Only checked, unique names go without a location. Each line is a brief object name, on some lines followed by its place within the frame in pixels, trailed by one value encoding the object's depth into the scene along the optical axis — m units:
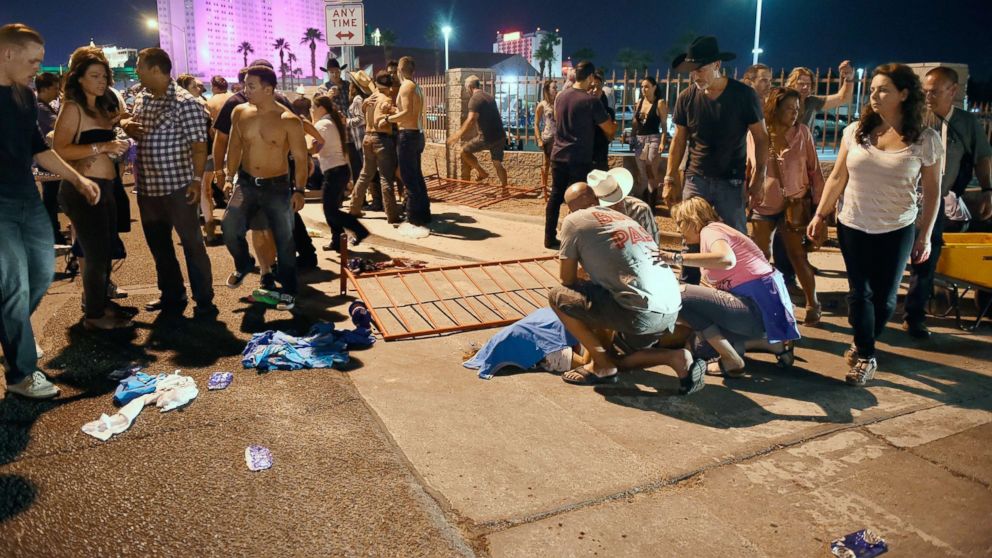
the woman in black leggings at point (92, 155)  5.47
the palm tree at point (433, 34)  164.75
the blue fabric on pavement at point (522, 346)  5.11
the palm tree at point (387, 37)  133.38
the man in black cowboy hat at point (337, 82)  12.30
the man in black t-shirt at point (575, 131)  8.44
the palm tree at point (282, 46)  151.12
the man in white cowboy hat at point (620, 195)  4.74
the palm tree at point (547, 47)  139.88
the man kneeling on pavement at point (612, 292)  4.45
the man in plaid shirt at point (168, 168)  5.96
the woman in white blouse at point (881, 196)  4.68
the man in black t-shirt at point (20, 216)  4.39
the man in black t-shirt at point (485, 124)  12.56
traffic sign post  12.78
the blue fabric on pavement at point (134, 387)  4.53
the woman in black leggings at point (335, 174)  8.50
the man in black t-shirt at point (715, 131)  5.85
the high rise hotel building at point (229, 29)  142.50
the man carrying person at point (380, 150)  9.99
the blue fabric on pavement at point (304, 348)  5.16
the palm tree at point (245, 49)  143.52
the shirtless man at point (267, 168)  6.42
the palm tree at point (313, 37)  138.88
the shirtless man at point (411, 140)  9.55
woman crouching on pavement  4.90
